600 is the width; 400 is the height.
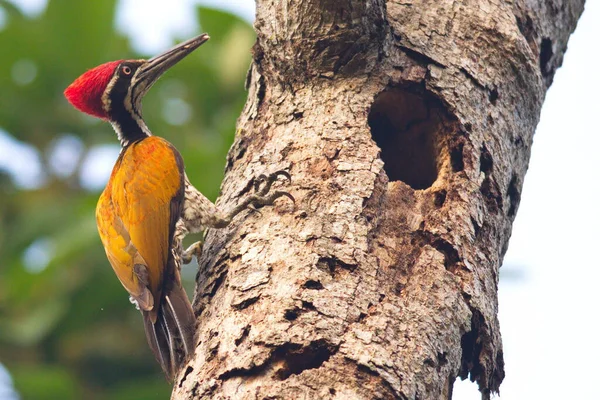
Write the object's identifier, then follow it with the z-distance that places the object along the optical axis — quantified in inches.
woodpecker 263.0
